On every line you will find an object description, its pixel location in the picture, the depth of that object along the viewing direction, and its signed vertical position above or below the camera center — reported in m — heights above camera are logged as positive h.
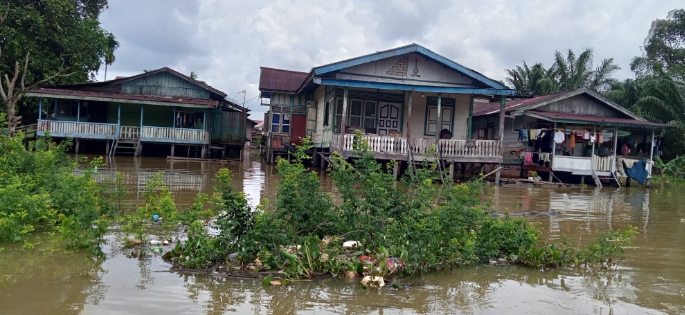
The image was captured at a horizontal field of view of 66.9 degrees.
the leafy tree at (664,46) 33.62 +8.57
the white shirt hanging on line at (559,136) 18.55 +1.13
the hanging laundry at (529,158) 19.05 +0.30
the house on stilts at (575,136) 18.86 +1.29
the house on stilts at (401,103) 16.58 +2.00
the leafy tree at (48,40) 21.53 +4.14
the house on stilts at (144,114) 21.00 +1.20
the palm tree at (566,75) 29.38 +5.49
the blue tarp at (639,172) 19.14 +0.06
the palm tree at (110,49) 26.92 +4.83
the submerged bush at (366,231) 5.57 -0.87
